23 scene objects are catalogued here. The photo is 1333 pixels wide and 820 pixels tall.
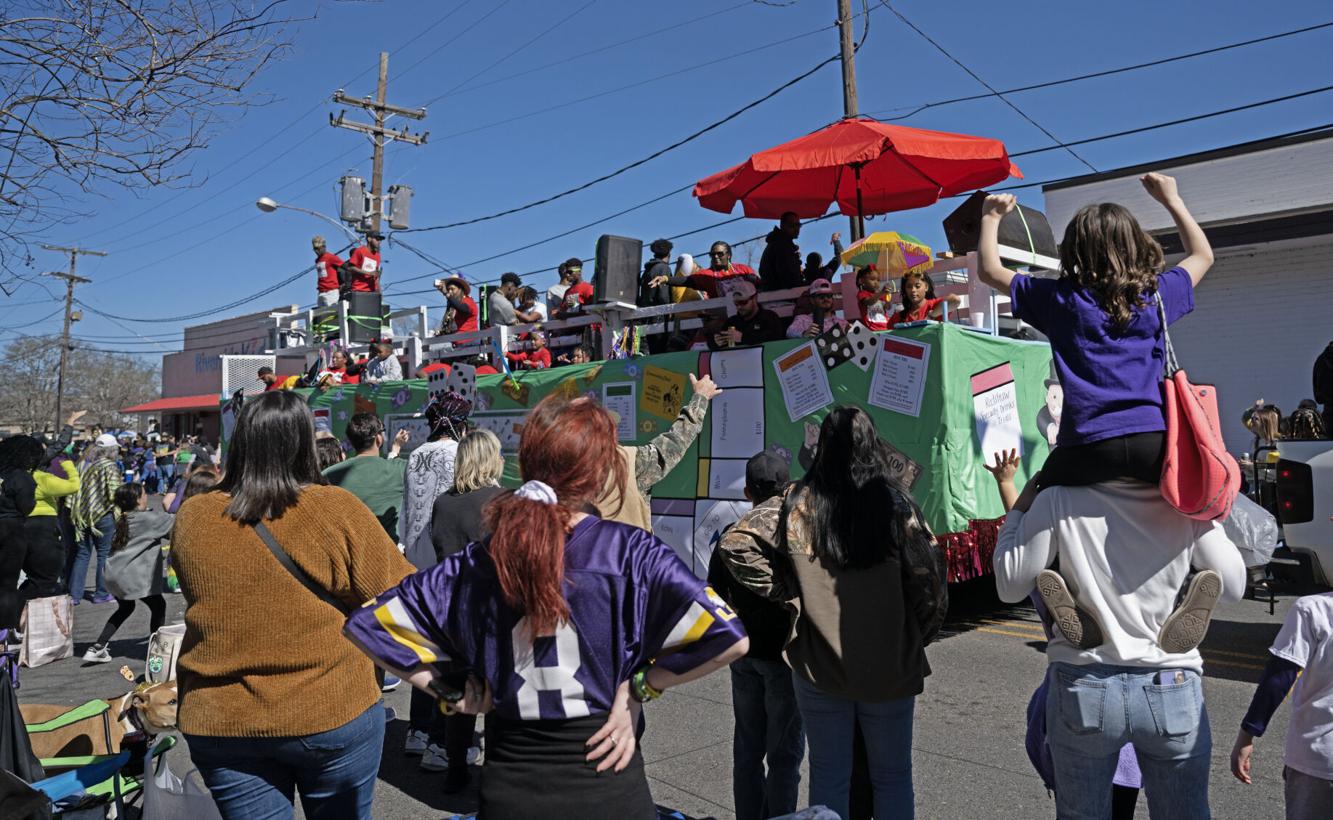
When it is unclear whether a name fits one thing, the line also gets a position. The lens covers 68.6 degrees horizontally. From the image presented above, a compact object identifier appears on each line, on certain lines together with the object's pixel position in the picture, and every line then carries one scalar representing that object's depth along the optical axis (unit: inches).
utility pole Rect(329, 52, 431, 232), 962.1
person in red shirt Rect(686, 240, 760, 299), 334.0
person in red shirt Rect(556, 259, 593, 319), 418.3
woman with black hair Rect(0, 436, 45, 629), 298.0
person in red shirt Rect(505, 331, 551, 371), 414.6
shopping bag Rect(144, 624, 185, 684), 185.9
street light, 896.9
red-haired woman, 83.4
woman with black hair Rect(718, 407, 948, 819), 124.9
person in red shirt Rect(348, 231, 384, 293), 589.0
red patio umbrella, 304.3
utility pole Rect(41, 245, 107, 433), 1723.9
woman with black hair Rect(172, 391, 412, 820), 108.1
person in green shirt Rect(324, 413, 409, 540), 231.9
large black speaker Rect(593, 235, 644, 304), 384.2
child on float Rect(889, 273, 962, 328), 284.4
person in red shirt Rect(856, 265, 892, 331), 289.6
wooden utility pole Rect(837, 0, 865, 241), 585.0
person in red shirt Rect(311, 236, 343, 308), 656.4
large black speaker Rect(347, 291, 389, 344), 553.0
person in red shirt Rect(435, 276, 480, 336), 496.1
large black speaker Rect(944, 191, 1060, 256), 319.3
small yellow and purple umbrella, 317.1
